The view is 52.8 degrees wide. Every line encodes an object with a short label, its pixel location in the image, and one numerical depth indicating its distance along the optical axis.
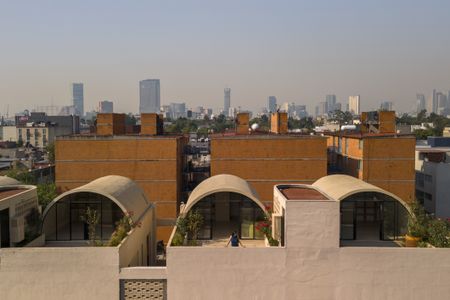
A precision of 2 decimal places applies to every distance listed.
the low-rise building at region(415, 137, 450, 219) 38.94
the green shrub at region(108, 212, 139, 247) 17.02
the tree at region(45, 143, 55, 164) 69.26
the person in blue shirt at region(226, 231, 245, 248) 18.23
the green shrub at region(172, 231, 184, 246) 17.00
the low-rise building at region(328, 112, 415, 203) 33.62
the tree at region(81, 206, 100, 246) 17.75
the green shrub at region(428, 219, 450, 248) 17.23
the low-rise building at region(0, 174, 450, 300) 16.12
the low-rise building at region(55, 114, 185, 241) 33.34
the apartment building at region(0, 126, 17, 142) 122.91
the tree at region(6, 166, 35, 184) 37.53
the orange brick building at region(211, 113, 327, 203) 33.81
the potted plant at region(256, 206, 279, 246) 17.73
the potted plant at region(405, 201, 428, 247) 18.12
